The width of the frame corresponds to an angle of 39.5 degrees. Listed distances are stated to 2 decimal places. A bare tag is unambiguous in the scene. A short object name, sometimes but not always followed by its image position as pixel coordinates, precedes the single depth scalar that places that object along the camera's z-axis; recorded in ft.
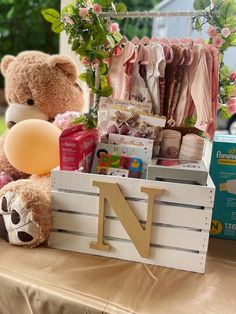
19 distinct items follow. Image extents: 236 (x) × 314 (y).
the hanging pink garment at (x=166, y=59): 2.95
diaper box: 3.10
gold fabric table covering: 2.28
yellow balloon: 3.26
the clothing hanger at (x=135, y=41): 3.08
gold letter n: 2.68
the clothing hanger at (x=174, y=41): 3.02
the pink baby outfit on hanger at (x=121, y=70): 3.01
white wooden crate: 2.62
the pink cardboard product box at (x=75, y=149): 2.75
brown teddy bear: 3.69
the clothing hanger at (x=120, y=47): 3.06
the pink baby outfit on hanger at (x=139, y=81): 3.00
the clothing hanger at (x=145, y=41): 3.07
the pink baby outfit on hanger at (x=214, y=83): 2.88
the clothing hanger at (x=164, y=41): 3.04
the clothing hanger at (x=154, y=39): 3.07
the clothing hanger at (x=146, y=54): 2.99
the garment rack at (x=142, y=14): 2.98
